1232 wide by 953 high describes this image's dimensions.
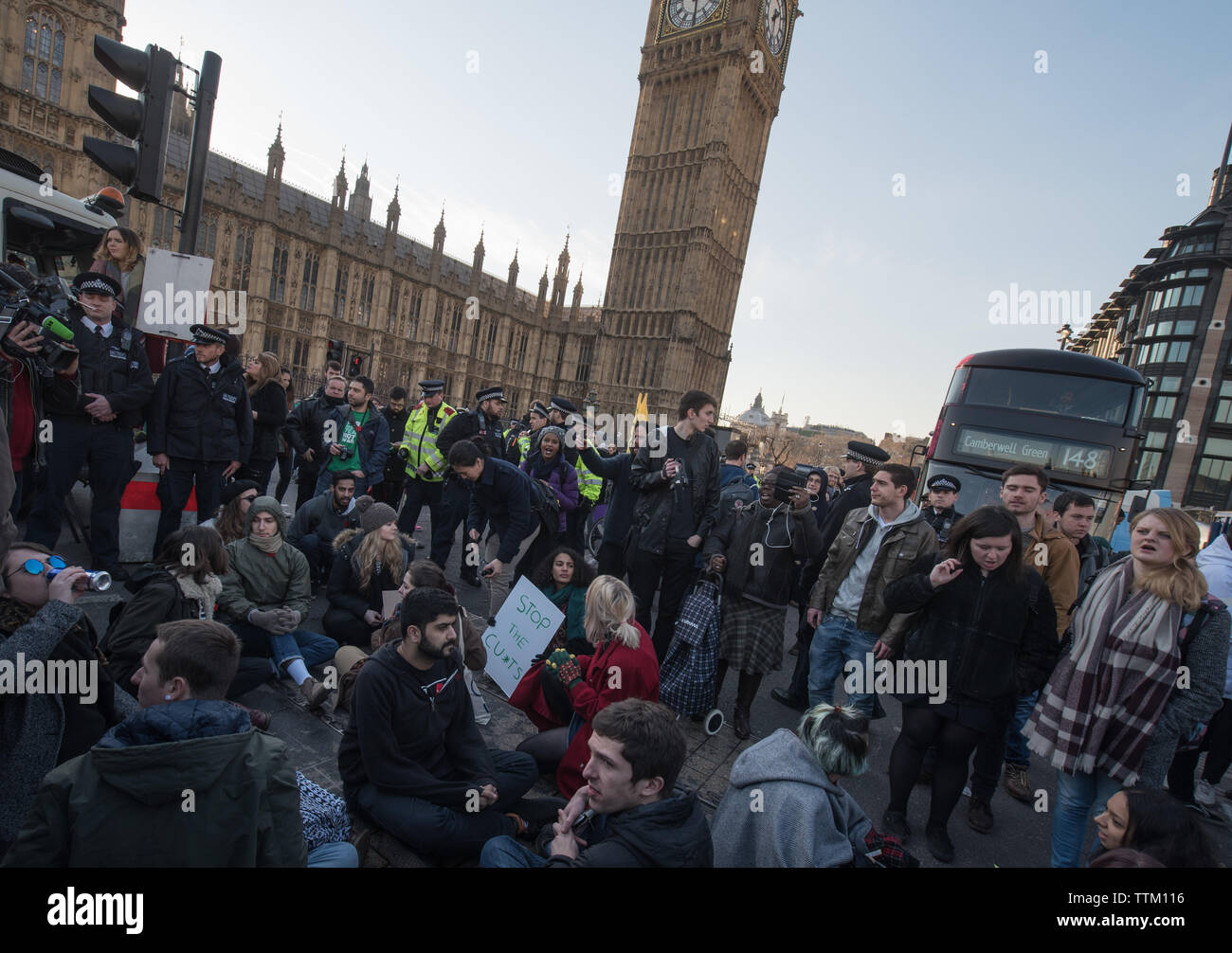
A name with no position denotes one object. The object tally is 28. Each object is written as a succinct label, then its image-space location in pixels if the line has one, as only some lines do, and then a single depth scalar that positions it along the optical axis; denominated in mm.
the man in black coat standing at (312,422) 6938
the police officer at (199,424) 5098
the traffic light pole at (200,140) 4020
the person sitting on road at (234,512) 4578
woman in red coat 3293
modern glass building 33031
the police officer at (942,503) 5664
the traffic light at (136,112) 3586
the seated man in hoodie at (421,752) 2623
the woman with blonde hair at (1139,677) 2824
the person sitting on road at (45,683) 2131
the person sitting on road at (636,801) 1961
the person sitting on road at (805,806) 2074
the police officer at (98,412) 4562
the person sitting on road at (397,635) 3658
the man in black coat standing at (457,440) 6355
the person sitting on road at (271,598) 4000
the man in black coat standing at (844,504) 5297
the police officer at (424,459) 7160
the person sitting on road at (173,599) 3115
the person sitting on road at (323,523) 5348
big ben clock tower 43438
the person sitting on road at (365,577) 4559
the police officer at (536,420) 7980
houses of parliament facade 34812
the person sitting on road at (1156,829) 1793
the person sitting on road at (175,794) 1663
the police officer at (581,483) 6766
